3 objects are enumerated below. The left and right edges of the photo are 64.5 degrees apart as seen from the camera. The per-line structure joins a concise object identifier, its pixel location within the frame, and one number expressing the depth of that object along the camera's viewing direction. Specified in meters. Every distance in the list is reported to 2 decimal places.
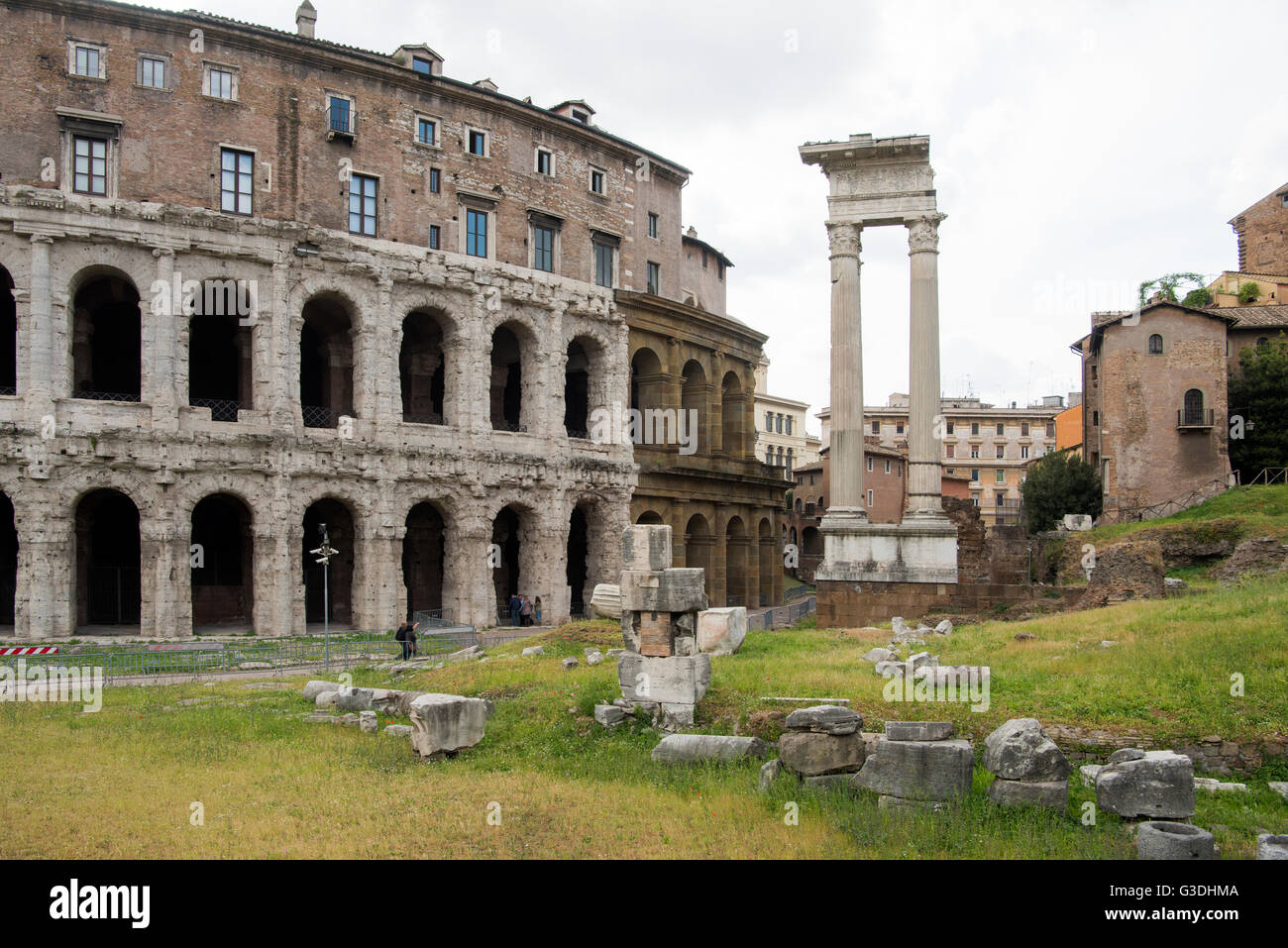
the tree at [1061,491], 49.34
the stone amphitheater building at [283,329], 29.05
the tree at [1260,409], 42.97
